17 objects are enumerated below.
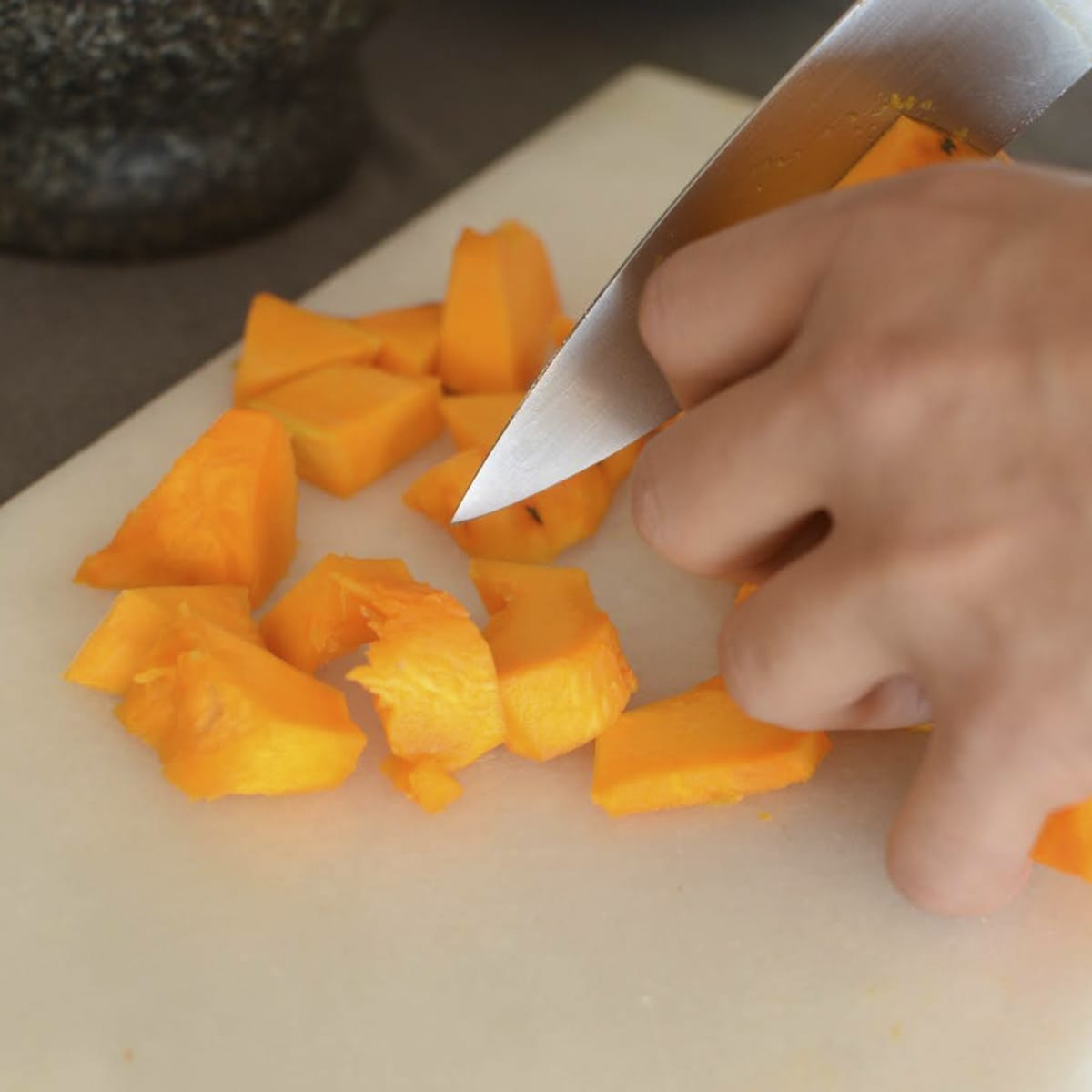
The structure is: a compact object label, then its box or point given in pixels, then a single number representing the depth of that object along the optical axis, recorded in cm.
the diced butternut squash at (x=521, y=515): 36
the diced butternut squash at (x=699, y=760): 32
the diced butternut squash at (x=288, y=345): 38
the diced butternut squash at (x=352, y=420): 37
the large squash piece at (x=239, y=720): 32
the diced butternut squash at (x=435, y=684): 32
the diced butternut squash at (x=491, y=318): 39
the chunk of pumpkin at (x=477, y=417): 37
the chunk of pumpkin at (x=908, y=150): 34
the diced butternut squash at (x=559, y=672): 33
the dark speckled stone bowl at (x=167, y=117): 39
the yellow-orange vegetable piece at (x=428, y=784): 33
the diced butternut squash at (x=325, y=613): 34
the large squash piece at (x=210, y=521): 35
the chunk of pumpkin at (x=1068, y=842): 31
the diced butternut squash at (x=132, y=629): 33
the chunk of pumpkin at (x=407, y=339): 39
